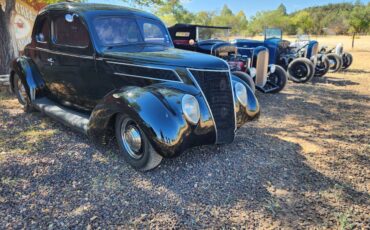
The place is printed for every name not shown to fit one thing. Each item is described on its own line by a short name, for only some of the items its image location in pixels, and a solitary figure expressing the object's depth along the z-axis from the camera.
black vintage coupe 2.87
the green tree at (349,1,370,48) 31.19
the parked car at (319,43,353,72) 11.29
